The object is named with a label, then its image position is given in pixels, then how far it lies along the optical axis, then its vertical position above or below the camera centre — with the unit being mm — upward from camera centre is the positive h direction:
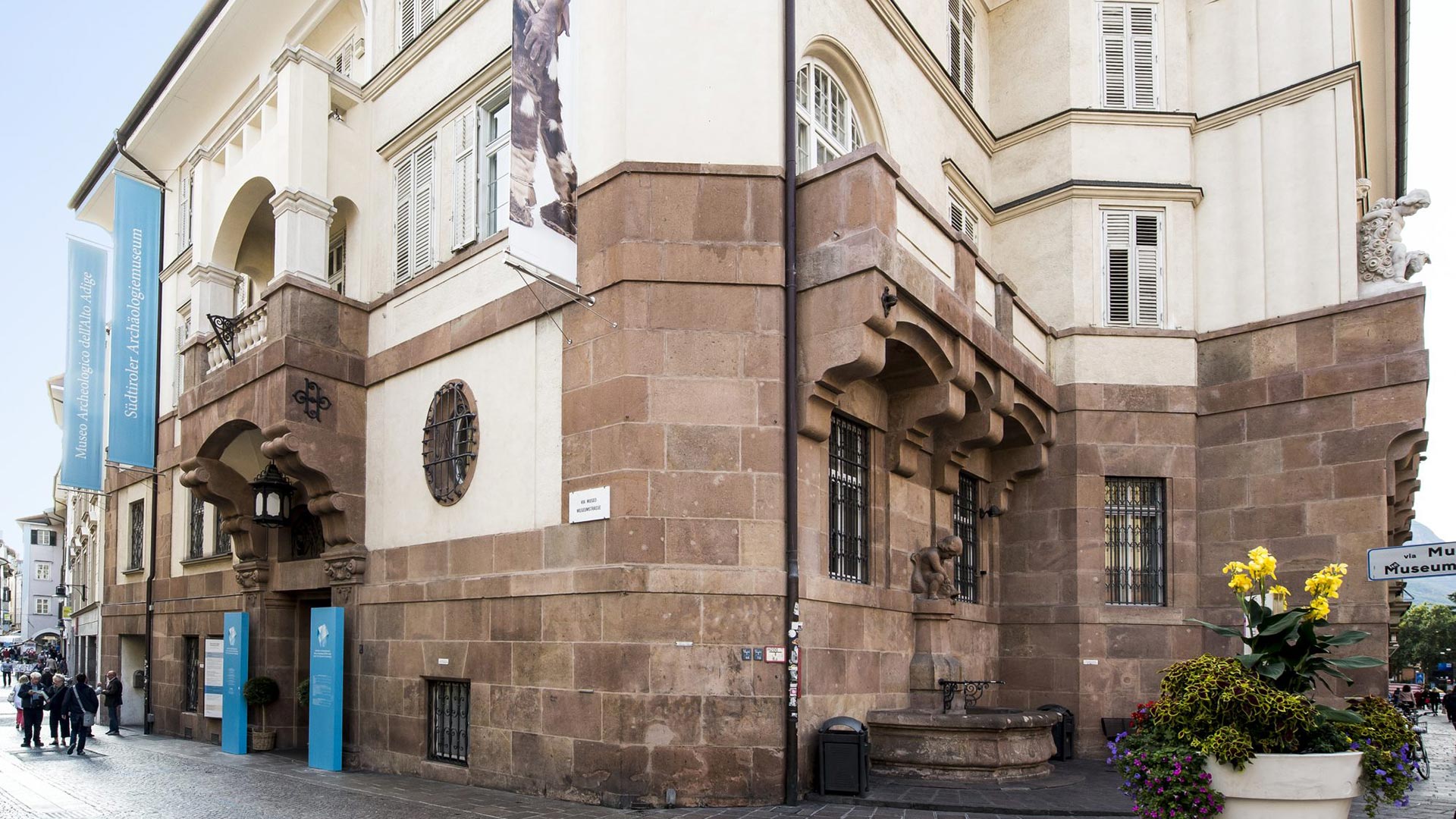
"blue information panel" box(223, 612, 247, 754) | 17859 -2798
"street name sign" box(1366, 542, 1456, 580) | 8195 -397
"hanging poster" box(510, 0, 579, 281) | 12438 +4094
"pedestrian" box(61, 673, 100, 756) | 18469 -3368
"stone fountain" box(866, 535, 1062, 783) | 12805 -2687
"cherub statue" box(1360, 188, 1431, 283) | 16625 +3699
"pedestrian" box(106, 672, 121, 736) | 22266 -3924
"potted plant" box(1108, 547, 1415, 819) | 7180 -1485
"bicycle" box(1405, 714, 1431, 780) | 14777 -3537
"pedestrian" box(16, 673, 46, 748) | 20375 -3617
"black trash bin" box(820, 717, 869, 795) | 11758 -2605
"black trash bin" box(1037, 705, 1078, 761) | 16000 -3217
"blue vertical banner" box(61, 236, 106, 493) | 25047 +3057
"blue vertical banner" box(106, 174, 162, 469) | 23703 +3737
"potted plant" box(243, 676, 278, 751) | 17812 -3023
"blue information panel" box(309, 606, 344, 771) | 15336 -2533
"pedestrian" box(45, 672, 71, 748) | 19688 -3601
